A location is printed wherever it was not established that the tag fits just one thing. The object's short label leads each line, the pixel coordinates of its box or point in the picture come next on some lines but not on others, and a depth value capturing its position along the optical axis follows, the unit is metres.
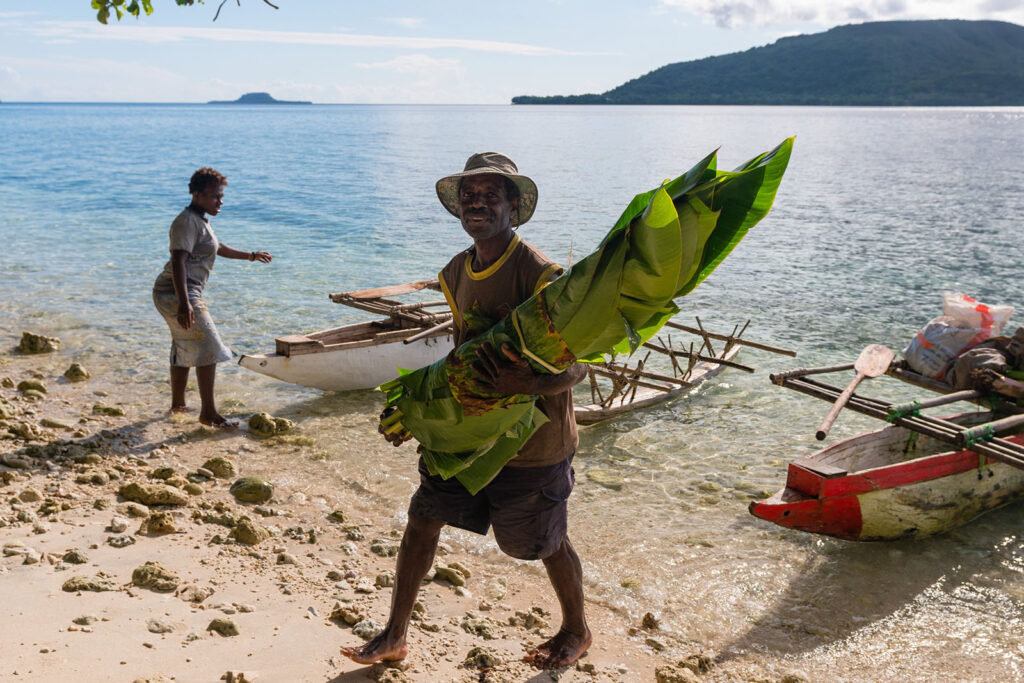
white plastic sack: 7.34
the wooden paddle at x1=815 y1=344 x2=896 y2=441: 7.20
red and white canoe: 5.62
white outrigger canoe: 8.39
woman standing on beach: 6.79
